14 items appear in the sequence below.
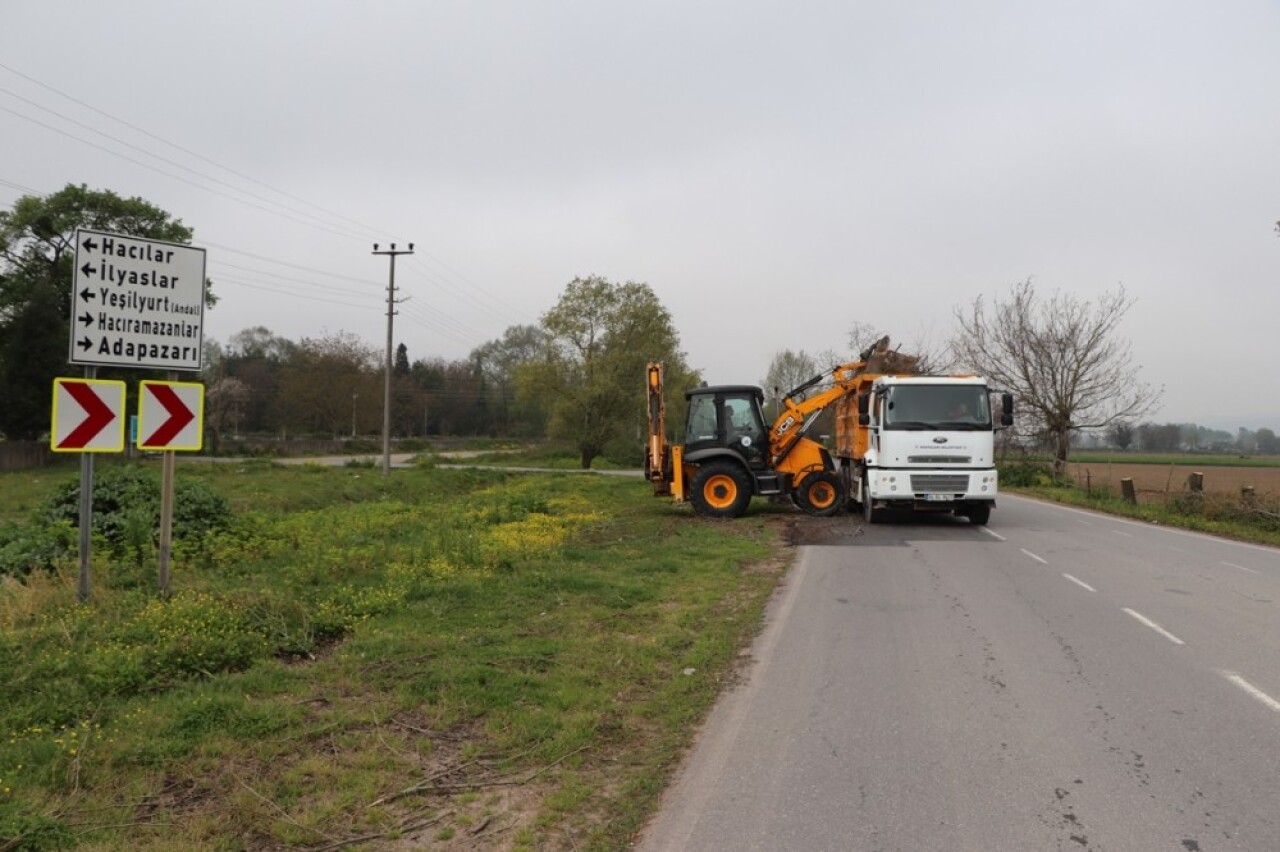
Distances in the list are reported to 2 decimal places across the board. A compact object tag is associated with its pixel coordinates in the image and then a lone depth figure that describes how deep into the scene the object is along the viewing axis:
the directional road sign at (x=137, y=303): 7.82
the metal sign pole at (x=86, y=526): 7.79
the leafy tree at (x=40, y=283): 44.81
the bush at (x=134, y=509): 11.59
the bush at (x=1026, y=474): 38.69
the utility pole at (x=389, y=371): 38.31
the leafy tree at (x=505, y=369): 98.23
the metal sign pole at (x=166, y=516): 8.23
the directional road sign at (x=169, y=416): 8.01
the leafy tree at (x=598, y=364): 55.00
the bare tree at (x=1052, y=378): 38.47
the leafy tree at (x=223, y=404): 62.53
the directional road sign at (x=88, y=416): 7.58
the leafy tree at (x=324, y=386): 77.94
